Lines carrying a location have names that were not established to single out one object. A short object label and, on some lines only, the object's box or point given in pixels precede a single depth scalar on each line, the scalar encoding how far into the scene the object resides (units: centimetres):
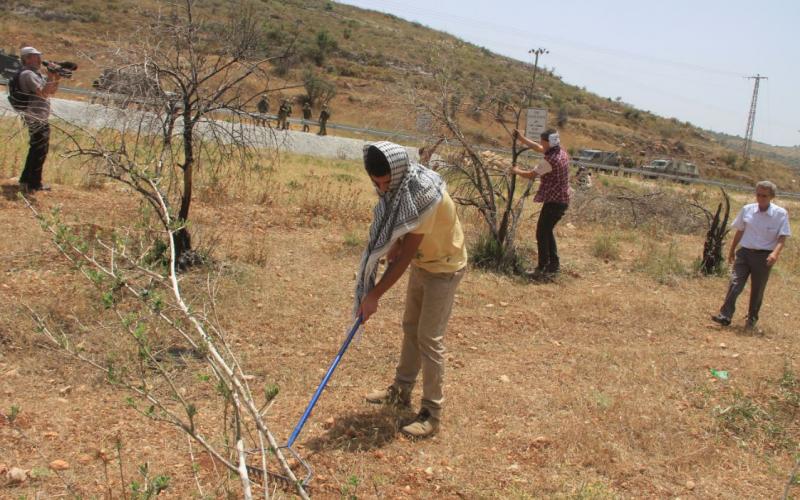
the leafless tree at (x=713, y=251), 888
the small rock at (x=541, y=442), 404
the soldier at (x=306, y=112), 2855
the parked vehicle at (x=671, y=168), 3222
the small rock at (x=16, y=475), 316
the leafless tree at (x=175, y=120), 449
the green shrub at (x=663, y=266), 840
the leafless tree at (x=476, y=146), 786
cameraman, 741
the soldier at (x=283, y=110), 1795
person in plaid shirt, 739
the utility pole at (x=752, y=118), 5632
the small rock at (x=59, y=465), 331
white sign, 817
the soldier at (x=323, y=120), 2488
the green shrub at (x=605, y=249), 932
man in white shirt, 654
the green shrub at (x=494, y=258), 795
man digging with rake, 345
